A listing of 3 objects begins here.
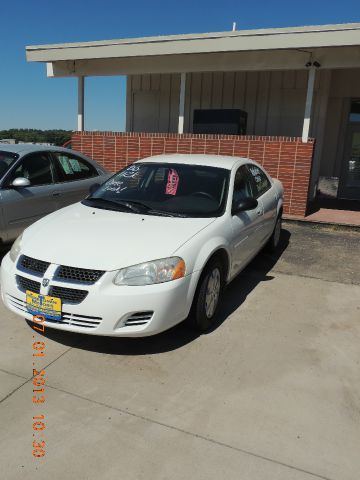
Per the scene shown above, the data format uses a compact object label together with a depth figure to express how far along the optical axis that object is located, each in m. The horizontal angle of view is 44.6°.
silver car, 5.43
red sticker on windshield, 4.50
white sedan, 3.19
